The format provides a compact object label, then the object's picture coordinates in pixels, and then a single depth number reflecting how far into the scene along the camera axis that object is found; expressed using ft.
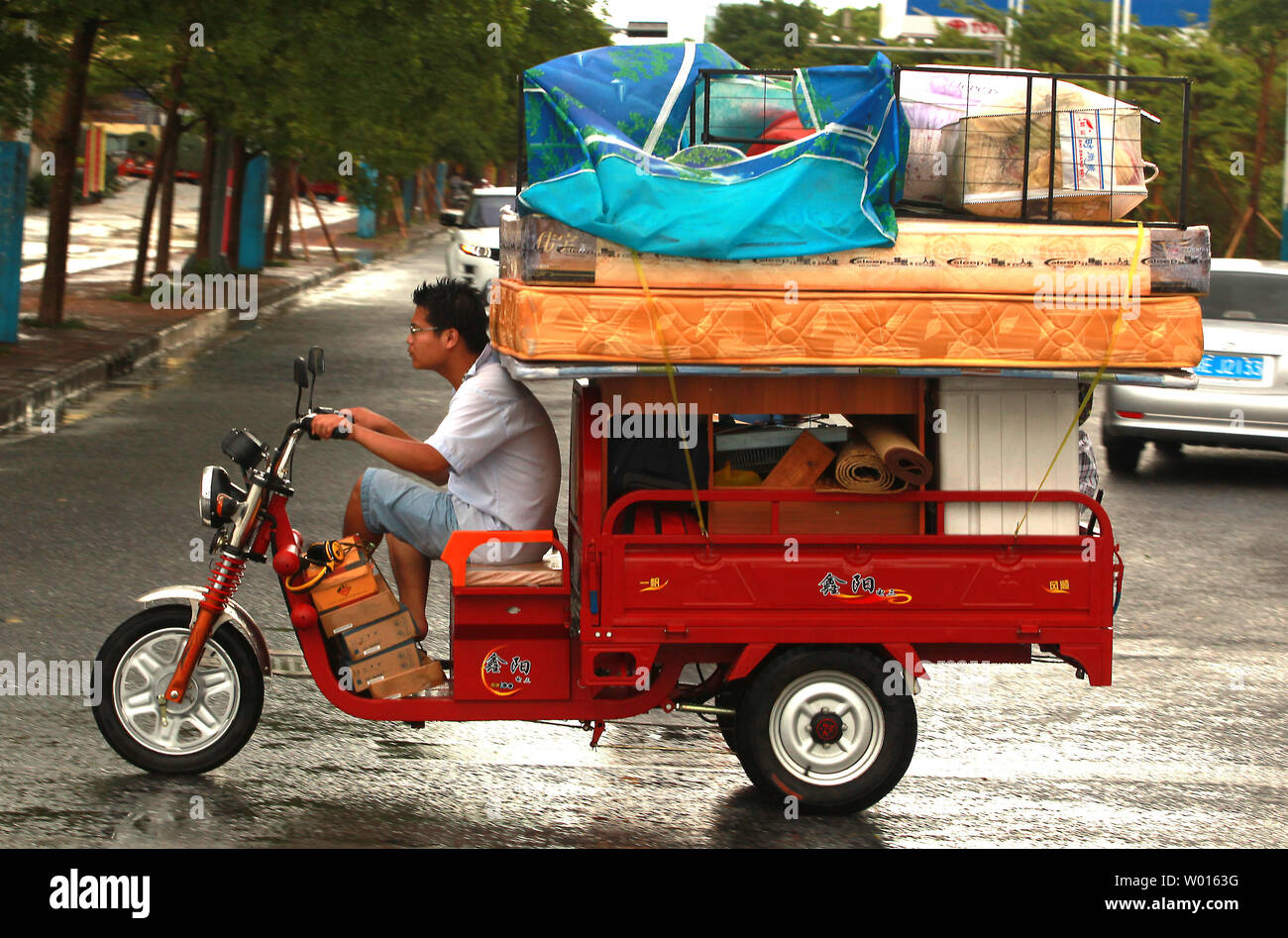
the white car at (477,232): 72.49
